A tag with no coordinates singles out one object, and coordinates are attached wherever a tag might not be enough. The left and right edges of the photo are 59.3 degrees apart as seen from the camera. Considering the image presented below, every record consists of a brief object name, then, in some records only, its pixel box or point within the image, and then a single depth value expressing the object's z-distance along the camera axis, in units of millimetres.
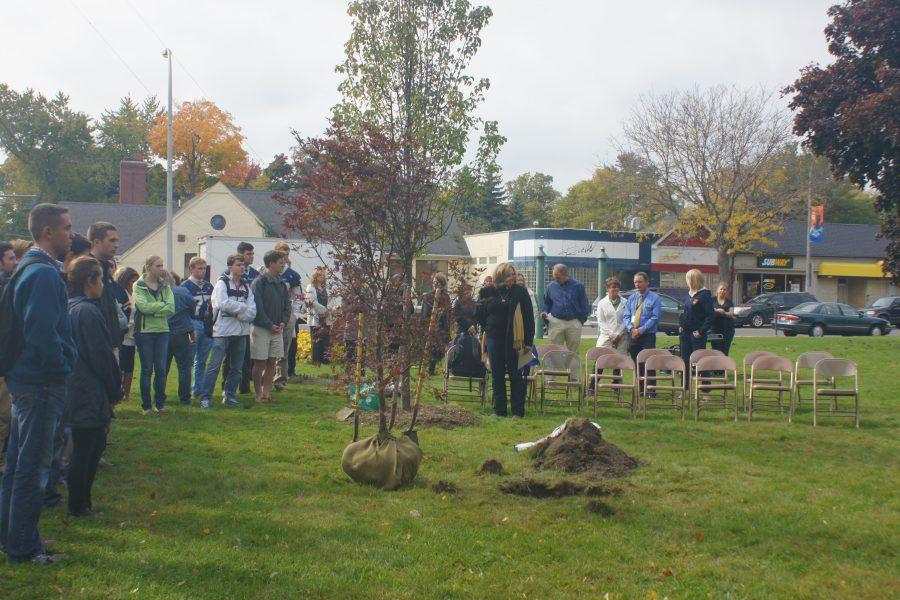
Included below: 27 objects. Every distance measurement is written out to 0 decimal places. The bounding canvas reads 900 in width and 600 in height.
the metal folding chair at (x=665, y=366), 10812
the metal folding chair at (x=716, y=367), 10461
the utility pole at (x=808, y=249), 42062
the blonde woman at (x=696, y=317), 11844
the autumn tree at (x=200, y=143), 62031
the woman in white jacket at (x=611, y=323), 12422
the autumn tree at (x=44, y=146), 68938
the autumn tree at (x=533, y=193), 85688
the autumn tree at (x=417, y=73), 10445
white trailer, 24328
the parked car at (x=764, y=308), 35031
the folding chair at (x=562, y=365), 11250
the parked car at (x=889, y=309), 35625
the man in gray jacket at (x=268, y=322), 10633
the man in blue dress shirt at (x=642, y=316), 12023
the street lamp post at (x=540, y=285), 22945
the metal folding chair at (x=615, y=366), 10500
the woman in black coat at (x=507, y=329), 10188
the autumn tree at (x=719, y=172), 38469
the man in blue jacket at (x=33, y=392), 4520
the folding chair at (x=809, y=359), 11352
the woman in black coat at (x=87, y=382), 5297
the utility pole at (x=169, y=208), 31688
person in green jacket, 9383
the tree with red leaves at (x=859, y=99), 17328
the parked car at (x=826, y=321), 29923
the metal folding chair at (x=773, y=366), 10953
